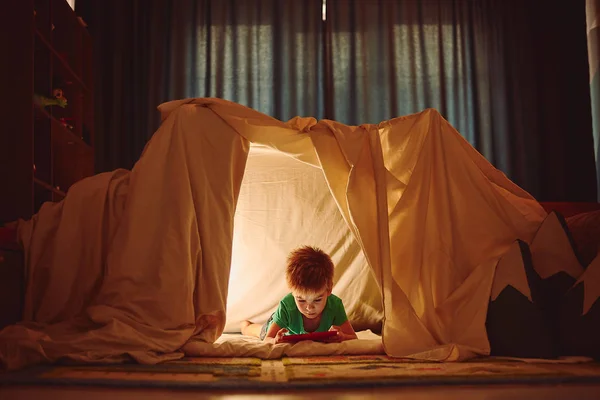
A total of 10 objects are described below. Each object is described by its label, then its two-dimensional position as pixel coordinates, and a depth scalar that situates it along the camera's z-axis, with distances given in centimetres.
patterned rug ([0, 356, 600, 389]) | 147
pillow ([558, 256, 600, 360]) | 177
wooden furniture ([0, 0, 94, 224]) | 287
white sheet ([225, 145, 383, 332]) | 281
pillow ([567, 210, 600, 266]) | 212
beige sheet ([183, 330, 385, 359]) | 193
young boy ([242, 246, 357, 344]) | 221
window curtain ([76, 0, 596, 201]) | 436
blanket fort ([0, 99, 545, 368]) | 195
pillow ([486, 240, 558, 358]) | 182
